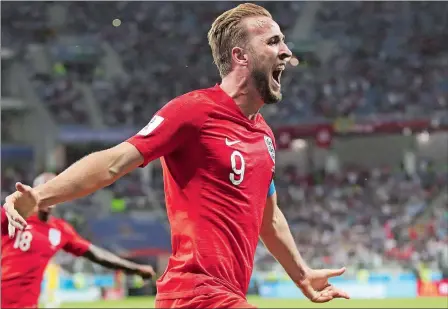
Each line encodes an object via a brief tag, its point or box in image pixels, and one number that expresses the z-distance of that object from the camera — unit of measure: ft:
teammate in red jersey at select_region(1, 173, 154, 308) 27.84
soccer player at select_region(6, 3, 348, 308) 12.62
